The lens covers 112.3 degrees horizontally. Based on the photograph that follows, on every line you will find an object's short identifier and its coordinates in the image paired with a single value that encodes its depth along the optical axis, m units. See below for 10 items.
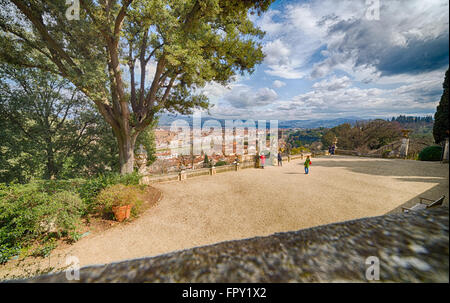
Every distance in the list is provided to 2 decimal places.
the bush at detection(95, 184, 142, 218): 5.50
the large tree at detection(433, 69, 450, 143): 11.68
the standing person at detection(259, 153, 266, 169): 12.98
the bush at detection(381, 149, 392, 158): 15.34
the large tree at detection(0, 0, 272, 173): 5.52
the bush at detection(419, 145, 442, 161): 12.27
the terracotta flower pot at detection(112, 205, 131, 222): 5.36
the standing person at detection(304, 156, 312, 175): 10.56
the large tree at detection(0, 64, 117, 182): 7.53
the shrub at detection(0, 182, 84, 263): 3.79
